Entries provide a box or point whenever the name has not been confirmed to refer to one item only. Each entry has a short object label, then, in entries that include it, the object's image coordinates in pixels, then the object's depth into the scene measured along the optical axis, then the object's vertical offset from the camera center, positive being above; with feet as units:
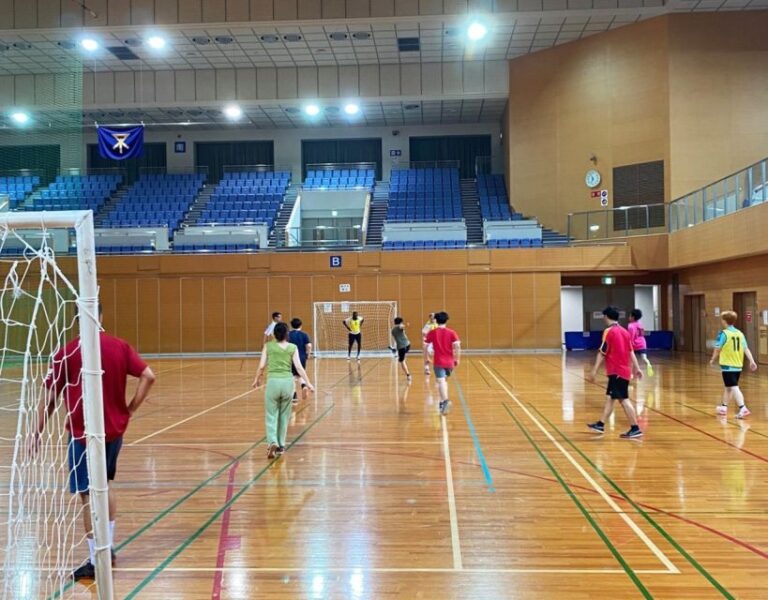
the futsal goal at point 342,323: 91.35 -1.88
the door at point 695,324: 82.48 -2.80
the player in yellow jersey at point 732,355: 35.65 -2.81
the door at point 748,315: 69.21 -1.48
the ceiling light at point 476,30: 82.74 +33.73
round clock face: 92.68 +16.95
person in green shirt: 27.25 -2.93
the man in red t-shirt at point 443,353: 37.47 -2.53
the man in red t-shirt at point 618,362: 30.48 -2.60
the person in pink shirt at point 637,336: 55.82 -2.85
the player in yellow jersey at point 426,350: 40.78 -2.59
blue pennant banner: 73.77 +18.50
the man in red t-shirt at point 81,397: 15.31 -1.89
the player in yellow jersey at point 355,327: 76.07 -2.05
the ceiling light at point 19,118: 72.18 +20.75
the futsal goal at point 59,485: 11.98 -3.33
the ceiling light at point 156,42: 87.51 +34.97
